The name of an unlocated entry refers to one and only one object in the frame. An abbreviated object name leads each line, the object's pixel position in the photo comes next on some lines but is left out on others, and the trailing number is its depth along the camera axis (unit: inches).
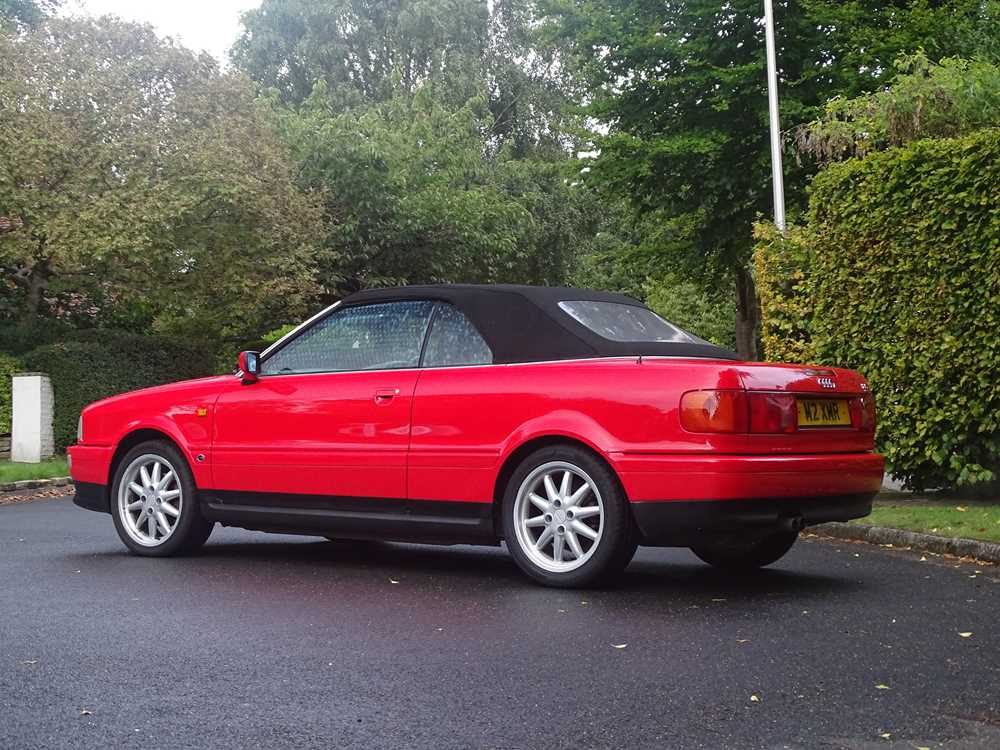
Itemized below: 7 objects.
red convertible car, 255.0
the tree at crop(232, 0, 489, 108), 1899.6
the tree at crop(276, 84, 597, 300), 1222.3
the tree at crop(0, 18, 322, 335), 823.7
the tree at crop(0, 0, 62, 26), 1499.8
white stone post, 789.9
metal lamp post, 770.2
